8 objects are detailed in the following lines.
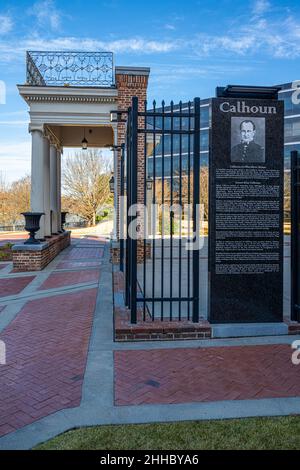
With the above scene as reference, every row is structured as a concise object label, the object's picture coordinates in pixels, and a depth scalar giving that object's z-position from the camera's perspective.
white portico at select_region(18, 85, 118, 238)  11.75
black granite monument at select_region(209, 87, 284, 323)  5.11
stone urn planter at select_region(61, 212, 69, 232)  18.08
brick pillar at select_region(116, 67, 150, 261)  11.30
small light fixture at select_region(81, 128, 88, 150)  14.89
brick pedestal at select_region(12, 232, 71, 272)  10.77
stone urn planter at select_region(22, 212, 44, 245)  10.71
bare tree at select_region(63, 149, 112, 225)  33.62
